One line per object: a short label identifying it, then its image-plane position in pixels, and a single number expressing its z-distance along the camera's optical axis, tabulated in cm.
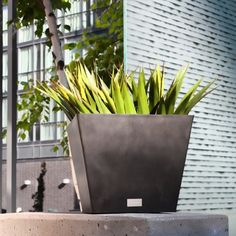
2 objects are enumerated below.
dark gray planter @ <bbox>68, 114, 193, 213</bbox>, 361
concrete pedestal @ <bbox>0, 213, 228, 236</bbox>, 339
